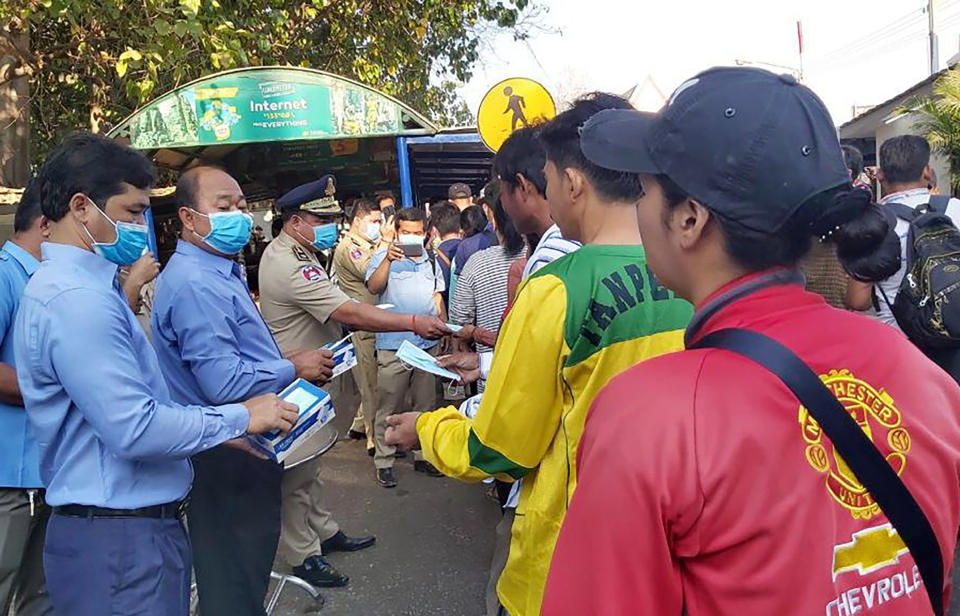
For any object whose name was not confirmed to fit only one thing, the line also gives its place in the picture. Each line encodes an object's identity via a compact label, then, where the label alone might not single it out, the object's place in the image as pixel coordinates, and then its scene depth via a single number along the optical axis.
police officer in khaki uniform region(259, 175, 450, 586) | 3.66
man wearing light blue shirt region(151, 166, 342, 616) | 2.65
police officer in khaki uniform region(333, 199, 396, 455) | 5.80
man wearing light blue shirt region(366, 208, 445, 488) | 5.43
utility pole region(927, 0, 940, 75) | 19.23
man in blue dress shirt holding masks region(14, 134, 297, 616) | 1.86
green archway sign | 7.87
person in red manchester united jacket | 0.87
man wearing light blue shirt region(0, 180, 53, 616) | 2.48
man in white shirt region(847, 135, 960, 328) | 3.55
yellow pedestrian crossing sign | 5.26
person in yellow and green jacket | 1.61
